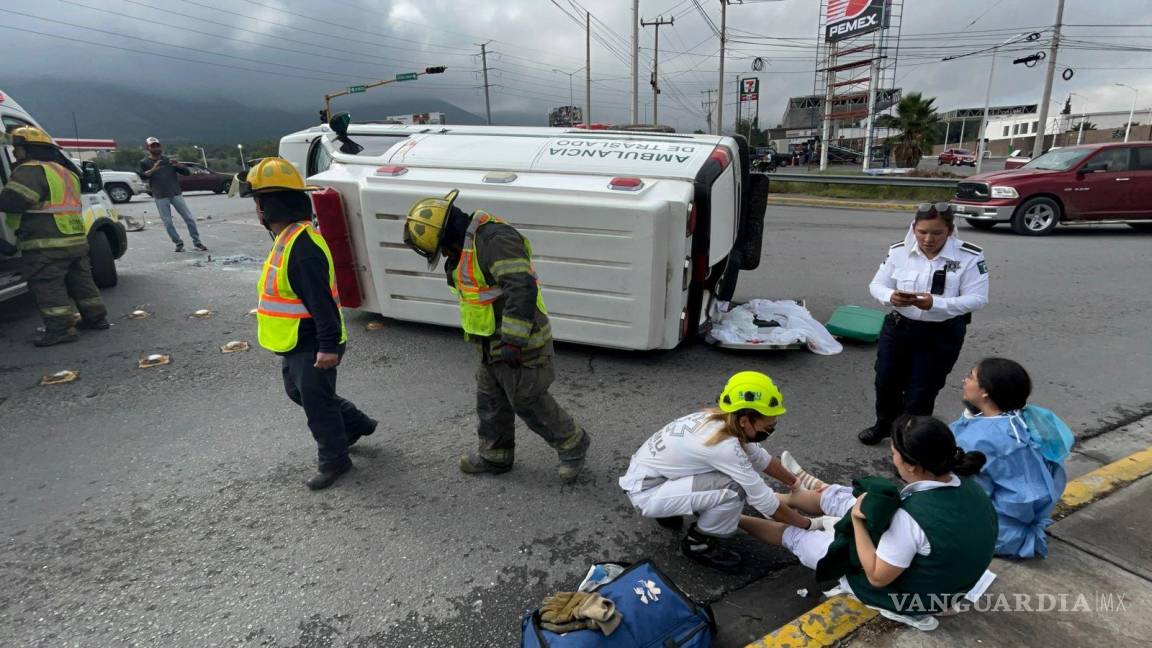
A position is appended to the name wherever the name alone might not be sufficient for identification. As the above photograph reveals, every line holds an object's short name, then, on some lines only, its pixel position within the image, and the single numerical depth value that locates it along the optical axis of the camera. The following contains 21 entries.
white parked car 19.67
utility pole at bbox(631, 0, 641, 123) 25.81
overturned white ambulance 4.31
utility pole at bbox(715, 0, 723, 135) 32.72
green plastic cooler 5.16
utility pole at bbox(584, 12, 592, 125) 37.97
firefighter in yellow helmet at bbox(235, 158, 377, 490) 2.93
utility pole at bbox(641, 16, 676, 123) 36.86
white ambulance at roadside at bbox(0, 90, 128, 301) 5.75
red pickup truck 10.12
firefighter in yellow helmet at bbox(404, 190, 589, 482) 2.86
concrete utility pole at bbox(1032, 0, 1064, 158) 21.73
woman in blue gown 2.44
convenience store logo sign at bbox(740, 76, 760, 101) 44.82
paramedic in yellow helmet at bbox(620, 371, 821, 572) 2.46
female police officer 3.12
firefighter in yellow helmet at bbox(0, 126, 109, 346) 5.15
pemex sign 33.22
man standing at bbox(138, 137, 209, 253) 9.25
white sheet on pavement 4.98
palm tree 29.19
